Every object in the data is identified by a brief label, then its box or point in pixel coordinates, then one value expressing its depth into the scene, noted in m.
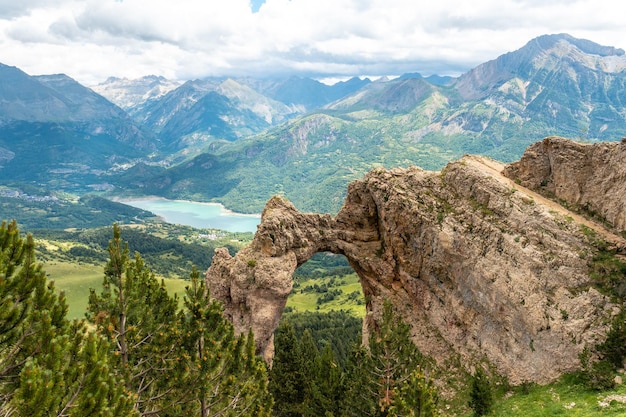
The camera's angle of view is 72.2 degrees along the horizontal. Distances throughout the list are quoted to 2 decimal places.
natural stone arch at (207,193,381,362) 36.88
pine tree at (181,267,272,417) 21.34
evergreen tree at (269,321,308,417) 39.56
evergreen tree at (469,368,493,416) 26.30
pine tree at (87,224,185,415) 21.09
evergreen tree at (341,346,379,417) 28.31
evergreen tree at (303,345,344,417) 33.56
